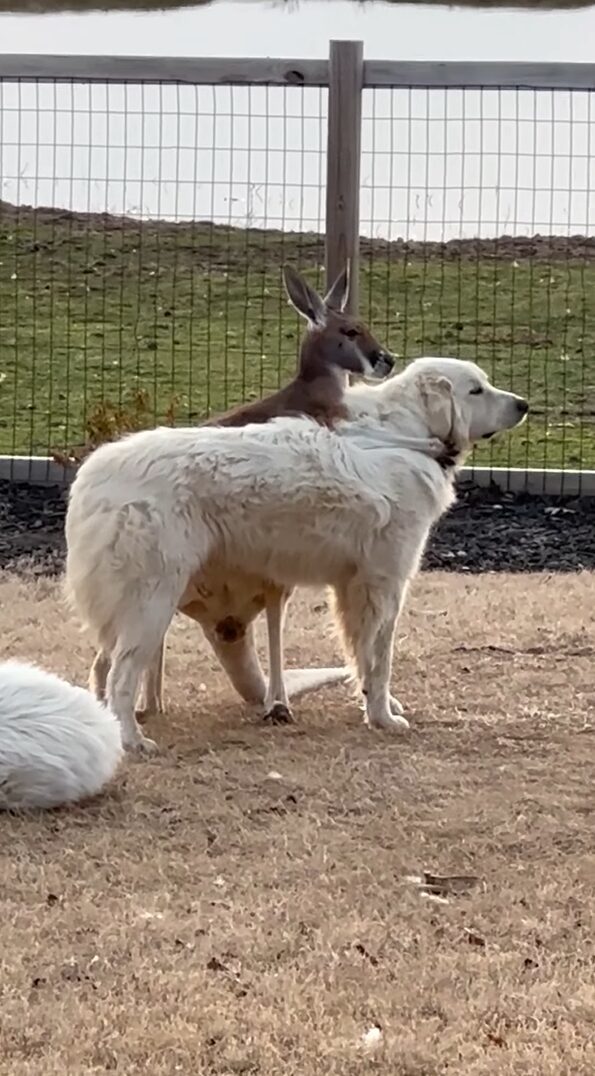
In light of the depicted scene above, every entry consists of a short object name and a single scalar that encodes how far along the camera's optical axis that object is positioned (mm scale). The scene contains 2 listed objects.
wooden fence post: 8344
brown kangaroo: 5941
